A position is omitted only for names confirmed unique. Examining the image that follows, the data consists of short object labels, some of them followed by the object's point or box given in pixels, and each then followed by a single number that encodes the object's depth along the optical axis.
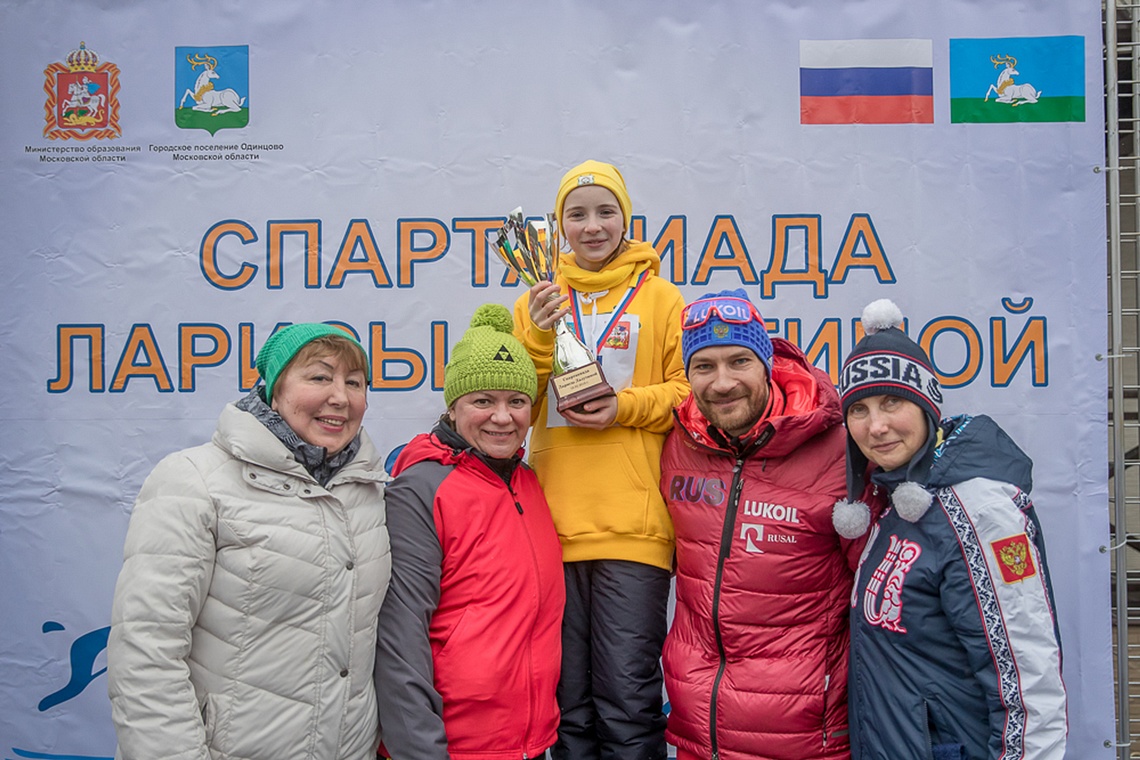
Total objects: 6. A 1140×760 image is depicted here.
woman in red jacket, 2.06
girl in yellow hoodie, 2.39
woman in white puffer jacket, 1.79
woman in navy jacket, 1.78
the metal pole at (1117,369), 3.34
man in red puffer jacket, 2.13
